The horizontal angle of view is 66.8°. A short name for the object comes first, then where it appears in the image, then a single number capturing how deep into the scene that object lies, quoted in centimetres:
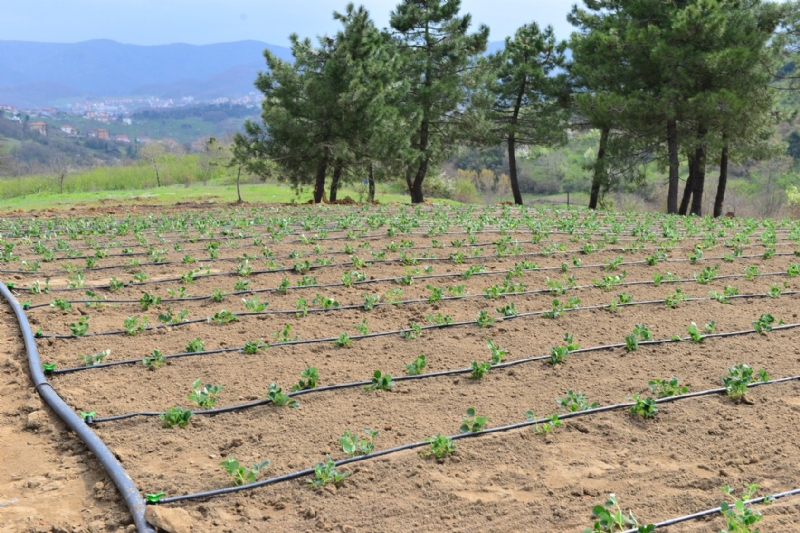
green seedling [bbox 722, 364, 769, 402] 347
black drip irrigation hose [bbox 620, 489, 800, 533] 237
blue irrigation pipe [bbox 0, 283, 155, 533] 251
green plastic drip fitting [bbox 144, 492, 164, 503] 253
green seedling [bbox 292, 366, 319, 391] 364
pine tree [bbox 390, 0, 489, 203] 2158
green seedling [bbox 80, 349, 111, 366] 401
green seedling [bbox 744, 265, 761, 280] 660
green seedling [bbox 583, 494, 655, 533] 227
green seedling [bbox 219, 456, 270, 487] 267
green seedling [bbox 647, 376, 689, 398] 345
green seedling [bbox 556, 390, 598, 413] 332
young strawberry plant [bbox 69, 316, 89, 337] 449
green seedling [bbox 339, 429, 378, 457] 285
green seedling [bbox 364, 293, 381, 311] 526
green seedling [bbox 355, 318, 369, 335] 462
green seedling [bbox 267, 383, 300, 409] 341
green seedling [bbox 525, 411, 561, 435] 313
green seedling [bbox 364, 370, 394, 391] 367
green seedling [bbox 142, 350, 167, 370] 401
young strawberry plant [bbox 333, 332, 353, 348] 442
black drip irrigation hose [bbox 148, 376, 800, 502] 262
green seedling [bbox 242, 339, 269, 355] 422
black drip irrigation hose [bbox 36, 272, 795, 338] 445
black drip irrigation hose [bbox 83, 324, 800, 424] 331
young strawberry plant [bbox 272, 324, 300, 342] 446
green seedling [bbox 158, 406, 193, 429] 322
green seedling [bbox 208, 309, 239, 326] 489
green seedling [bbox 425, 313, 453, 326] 485
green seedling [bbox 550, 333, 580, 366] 402
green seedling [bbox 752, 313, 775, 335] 464
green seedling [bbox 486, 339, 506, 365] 399
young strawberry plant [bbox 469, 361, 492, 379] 384
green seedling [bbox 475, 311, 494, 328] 480
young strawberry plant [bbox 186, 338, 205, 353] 422
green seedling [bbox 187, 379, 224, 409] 338
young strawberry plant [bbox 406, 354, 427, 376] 385
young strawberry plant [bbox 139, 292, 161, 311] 531
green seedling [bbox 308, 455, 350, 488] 268
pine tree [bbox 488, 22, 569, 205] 2303
